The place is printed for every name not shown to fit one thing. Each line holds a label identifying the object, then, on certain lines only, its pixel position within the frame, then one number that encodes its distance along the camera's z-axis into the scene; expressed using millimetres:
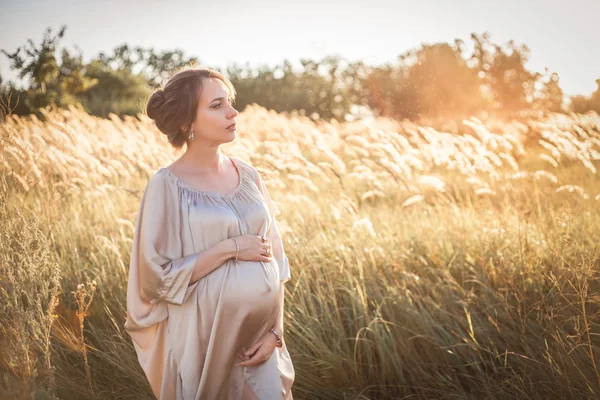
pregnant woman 2146
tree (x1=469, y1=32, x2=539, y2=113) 13781
